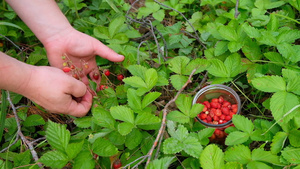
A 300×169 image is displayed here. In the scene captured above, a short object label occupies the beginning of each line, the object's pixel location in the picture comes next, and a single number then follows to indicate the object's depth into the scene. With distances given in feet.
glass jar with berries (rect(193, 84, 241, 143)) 1.47
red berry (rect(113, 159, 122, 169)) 1.33
